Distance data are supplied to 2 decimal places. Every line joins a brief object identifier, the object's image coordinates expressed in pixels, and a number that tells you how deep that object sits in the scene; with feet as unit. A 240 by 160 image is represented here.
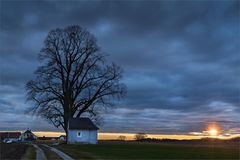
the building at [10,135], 440.78
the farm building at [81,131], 211.20
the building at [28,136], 424.46
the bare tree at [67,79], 197.36
